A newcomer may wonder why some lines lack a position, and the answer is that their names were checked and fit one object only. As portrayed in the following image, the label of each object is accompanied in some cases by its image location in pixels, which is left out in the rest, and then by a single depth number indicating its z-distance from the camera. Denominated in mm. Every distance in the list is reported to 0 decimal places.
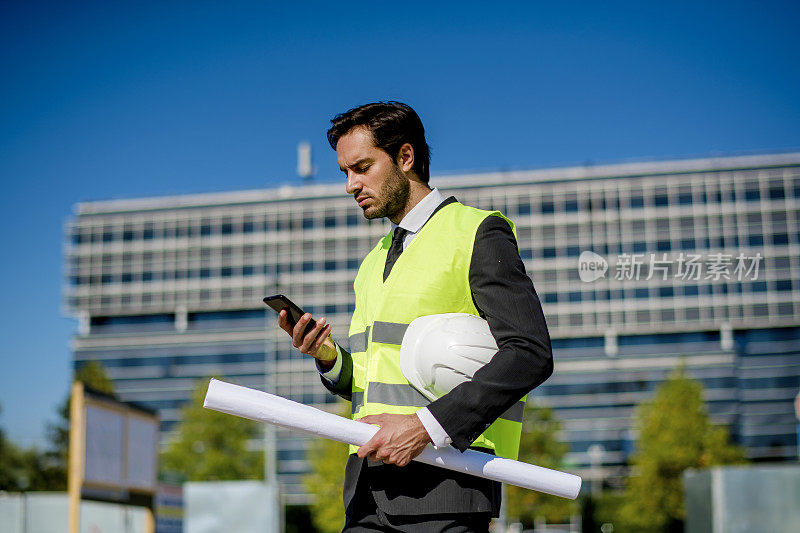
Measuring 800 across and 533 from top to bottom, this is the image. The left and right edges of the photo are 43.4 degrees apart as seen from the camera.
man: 2391
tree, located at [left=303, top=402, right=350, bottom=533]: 47062
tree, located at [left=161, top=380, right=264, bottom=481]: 54281
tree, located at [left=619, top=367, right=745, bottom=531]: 47281
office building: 91188
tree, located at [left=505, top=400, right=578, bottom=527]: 48000
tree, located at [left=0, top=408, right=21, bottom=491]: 44944
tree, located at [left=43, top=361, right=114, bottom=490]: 46750
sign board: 11328
